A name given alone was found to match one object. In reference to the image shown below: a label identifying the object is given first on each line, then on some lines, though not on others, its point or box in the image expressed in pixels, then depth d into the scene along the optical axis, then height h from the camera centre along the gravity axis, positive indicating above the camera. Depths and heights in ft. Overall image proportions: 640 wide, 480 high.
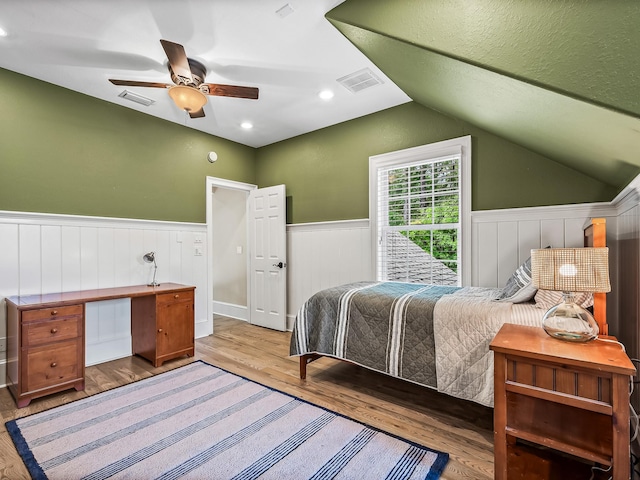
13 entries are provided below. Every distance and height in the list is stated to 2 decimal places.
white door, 14.82 -0.75
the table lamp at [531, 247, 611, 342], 4.93 -0.64
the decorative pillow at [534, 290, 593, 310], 6.12 -1.19
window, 10.83 +0.99
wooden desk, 7.98 -2.56
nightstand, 4.27 -2.31
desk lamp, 12.08 -0.65
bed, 6.59 -2.05
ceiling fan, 7.81 +4.04
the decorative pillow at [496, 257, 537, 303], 7.10 -1.11
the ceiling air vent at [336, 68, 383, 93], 9.64 +4.96
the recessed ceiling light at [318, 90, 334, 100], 10.88 +4.97
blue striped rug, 5.65 -3.97
